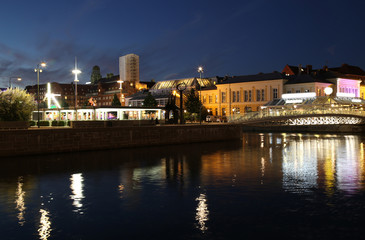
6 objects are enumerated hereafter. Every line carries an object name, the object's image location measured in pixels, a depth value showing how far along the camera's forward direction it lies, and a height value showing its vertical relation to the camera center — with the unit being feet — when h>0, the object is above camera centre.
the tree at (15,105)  157.22 +5.40
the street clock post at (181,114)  193.93 +0.48
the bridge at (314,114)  231.46 -0.60
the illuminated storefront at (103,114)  236.02 +2.29
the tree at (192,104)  334.03 +9.48
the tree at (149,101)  372.54 +14.11
